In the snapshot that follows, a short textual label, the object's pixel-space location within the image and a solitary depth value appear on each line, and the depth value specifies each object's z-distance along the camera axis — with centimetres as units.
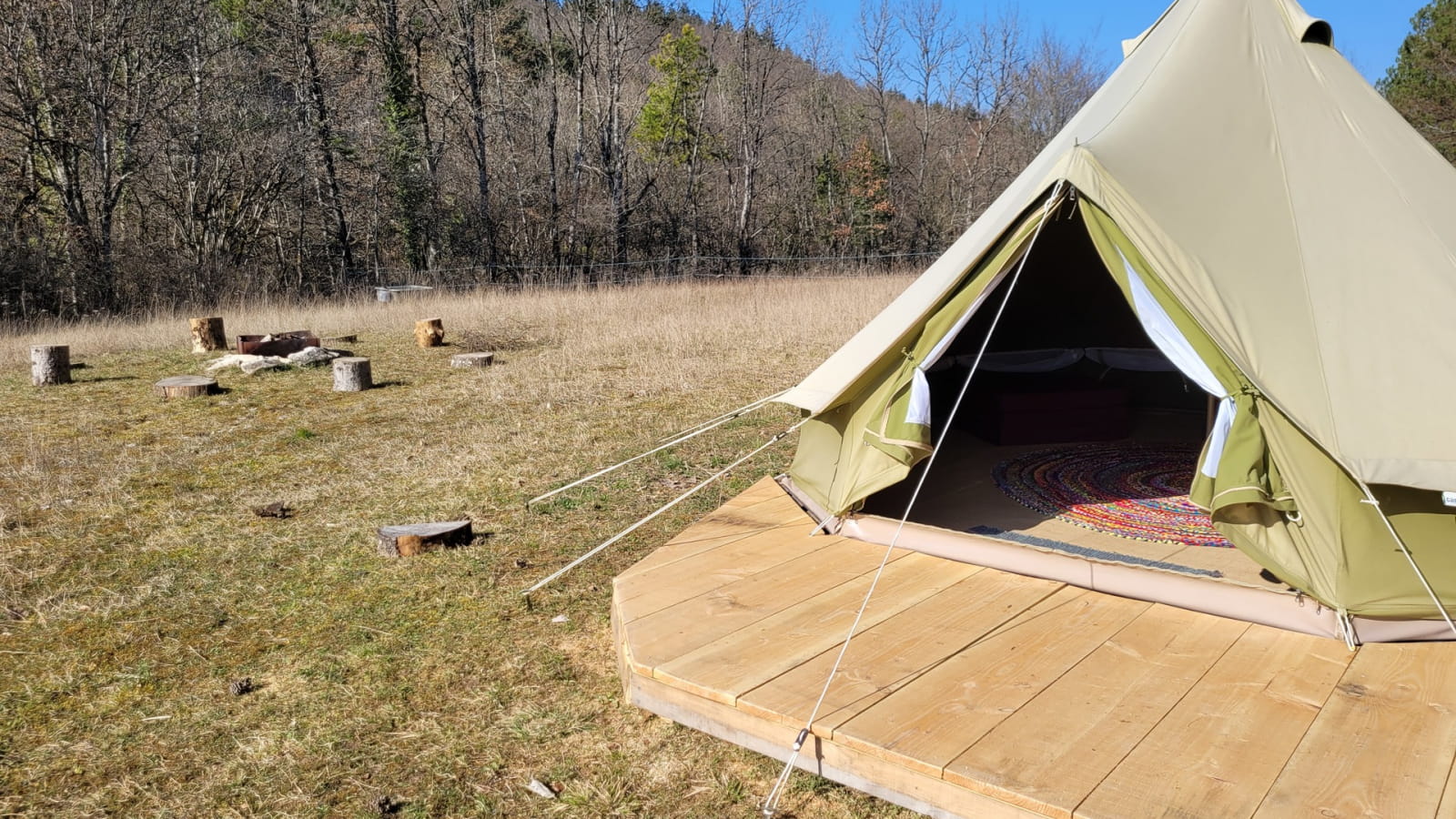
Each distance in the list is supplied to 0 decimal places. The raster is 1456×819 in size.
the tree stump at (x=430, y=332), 986
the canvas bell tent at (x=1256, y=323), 259
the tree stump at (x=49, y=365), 791
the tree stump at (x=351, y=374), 762
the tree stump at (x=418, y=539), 391
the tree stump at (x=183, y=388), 737
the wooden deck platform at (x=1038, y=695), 197
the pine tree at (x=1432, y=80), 1755
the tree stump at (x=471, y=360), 867
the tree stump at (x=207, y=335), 971
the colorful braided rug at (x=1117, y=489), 359
